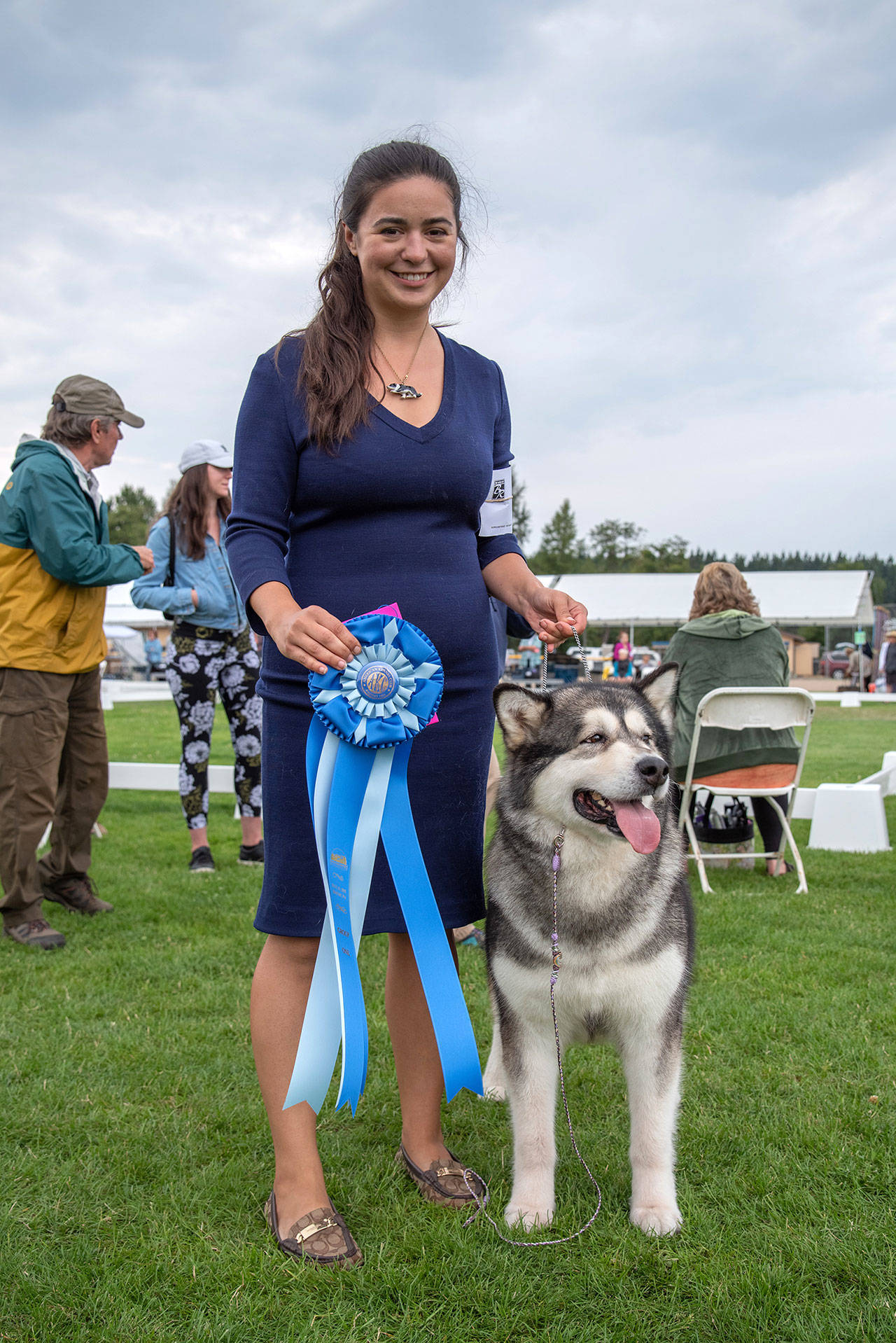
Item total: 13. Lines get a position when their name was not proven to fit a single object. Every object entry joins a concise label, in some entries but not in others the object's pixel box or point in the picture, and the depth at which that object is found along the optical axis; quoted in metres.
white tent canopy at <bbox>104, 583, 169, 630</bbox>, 38.12
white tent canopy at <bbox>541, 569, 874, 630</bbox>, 36.91
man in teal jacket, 4.38
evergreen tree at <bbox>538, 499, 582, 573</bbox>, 72.50
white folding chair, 5.70
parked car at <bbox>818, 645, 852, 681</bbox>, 43.75
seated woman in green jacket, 5.84
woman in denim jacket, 5.70
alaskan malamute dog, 2.29
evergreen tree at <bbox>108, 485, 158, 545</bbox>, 72.12
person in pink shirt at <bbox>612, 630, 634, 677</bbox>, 25.58
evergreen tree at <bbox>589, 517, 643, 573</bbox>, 80.25
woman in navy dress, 2.14
